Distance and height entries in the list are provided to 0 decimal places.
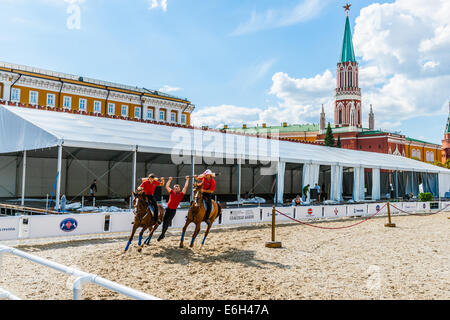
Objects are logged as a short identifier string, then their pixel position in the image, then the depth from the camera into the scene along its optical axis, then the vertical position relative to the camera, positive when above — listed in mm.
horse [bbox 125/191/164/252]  9086 -797
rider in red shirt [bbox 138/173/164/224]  9141 -176
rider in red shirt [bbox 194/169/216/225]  9617 -72
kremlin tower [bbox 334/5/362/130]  86375 +24779
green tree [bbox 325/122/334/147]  78625 +10941
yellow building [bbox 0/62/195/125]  39875 +11243
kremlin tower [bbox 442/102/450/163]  99250 +12463
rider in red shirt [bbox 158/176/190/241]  9844 -602
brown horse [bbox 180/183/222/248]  9516 -720
